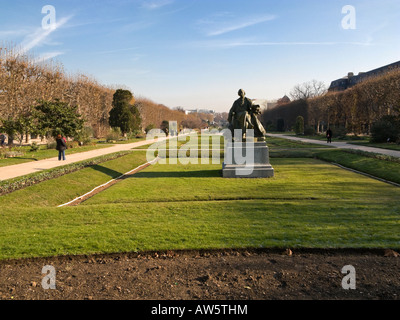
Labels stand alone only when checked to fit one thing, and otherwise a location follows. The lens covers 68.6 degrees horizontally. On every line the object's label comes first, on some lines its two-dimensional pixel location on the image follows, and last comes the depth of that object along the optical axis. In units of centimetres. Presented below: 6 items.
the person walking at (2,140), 2480
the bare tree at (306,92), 7731
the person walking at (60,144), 1539
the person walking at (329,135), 2703
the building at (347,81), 6644
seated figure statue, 1200
